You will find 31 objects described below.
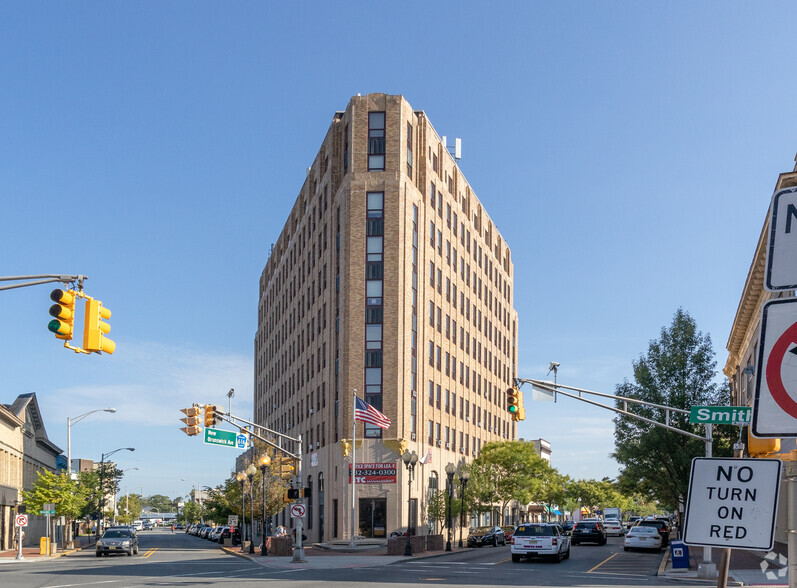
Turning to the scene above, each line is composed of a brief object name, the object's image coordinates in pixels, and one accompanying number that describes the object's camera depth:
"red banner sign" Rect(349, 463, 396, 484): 62.69
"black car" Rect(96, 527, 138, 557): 52.47
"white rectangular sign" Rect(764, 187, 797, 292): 4.82
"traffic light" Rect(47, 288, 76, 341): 16.28
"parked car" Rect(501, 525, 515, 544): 65.44
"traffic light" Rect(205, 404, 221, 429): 32.94
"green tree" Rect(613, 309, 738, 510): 57.28
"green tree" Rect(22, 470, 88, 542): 59.84
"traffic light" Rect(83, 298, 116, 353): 16.27
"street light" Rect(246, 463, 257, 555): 52.44
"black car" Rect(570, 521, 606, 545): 60.59
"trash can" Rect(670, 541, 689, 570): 33.28
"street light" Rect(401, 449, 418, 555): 50.78
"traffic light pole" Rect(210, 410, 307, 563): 41.53
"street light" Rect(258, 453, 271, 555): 45.45
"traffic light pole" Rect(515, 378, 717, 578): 30.08
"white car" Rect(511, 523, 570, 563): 39.97
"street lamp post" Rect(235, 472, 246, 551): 67.30
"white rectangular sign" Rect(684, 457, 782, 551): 5.45
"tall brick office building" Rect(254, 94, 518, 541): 63.78
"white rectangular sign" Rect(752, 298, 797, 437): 4.56
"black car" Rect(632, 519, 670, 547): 52.09
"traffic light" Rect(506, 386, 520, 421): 28.33
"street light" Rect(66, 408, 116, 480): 64.31
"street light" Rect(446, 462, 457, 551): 51.92
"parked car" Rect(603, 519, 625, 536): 88.44
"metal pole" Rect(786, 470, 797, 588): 4.74
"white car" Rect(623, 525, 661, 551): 49.31
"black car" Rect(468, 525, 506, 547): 60.94
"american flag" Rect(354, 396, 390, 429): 53.47
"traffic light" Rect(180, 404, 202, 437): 31.38
